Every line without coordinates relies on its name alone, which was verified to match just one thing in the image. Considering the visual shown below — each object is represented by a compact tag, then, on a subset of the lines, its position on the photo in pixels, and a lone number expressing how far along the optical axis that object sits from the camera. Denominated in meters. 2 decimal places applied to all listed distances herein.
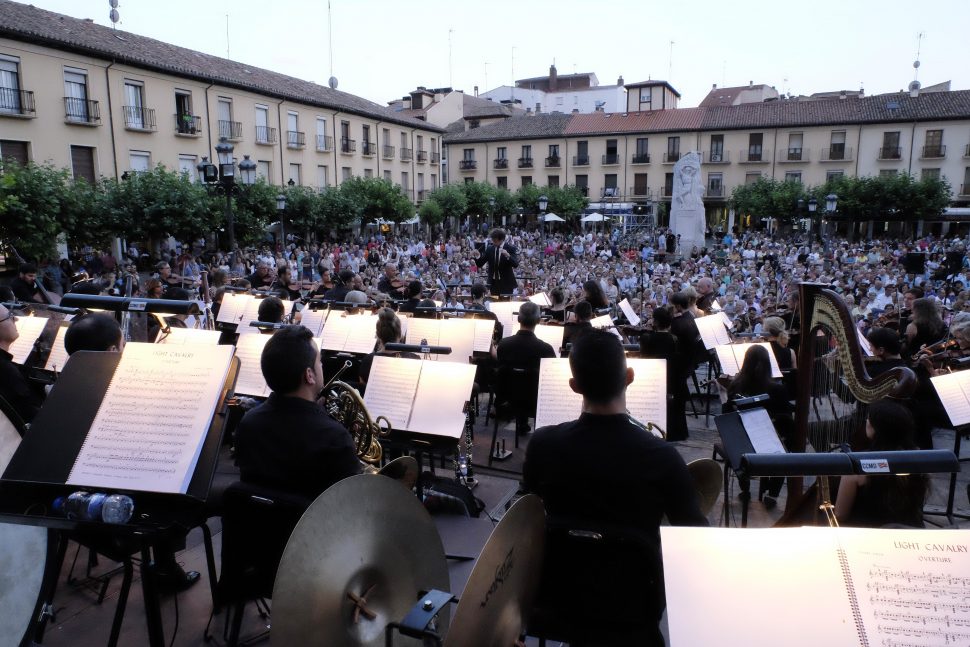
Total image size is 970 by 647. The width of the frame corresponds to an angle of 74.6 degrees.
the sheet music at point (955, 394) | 4.51
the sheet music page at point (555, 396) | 3.92
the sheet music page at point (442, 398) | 4.32
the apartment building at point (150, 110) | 21.47
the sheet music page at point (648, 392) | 3.91
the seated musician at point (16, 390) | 4.18
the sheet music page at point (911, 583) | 1.41
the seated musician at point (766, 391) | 5.27
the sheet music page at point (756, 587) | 1.46
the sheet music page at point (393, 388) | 4.37
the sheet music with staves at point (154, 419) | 2.51
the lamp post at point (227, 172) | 13.26
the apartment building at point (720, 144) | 39.97
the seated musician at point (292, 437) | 2.62
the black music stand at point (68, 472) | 2.48
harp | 3.44
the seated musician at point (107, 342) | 3.69
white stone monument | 24.08
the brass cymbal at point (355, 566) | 1.75
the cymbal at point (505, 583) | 1.62
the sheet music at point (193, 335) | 5.08
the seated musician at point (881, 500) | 3.02
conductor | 9.73
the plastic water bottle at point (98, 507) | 2.28
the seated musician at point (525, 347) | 6.02
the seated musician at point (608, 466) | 2.17
